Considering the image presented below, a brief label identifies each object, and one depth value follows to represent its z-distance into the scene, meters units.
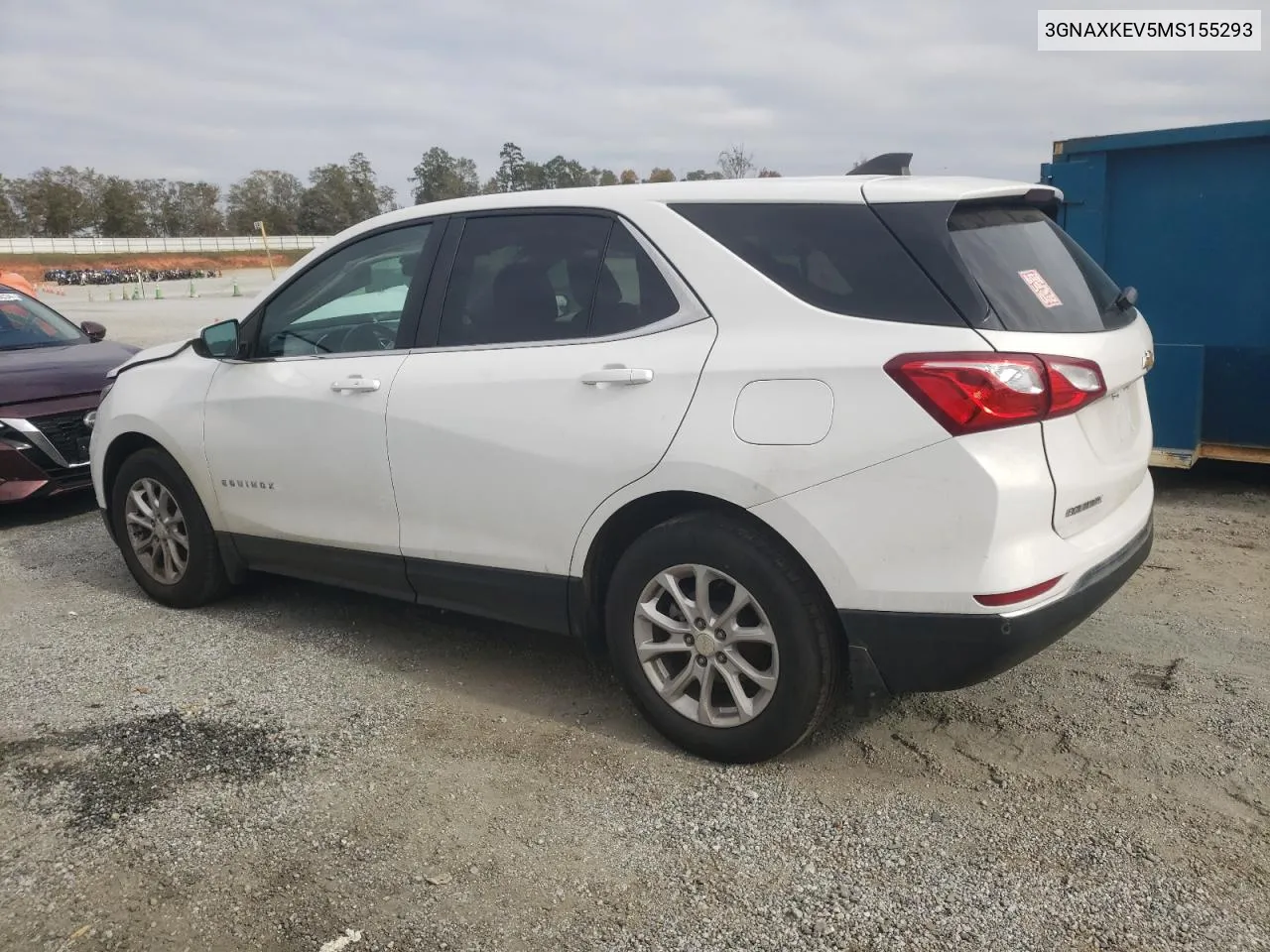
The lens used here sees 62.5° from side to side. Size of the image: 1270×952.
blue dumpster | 6.10
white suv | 2.78
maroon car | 6.48
